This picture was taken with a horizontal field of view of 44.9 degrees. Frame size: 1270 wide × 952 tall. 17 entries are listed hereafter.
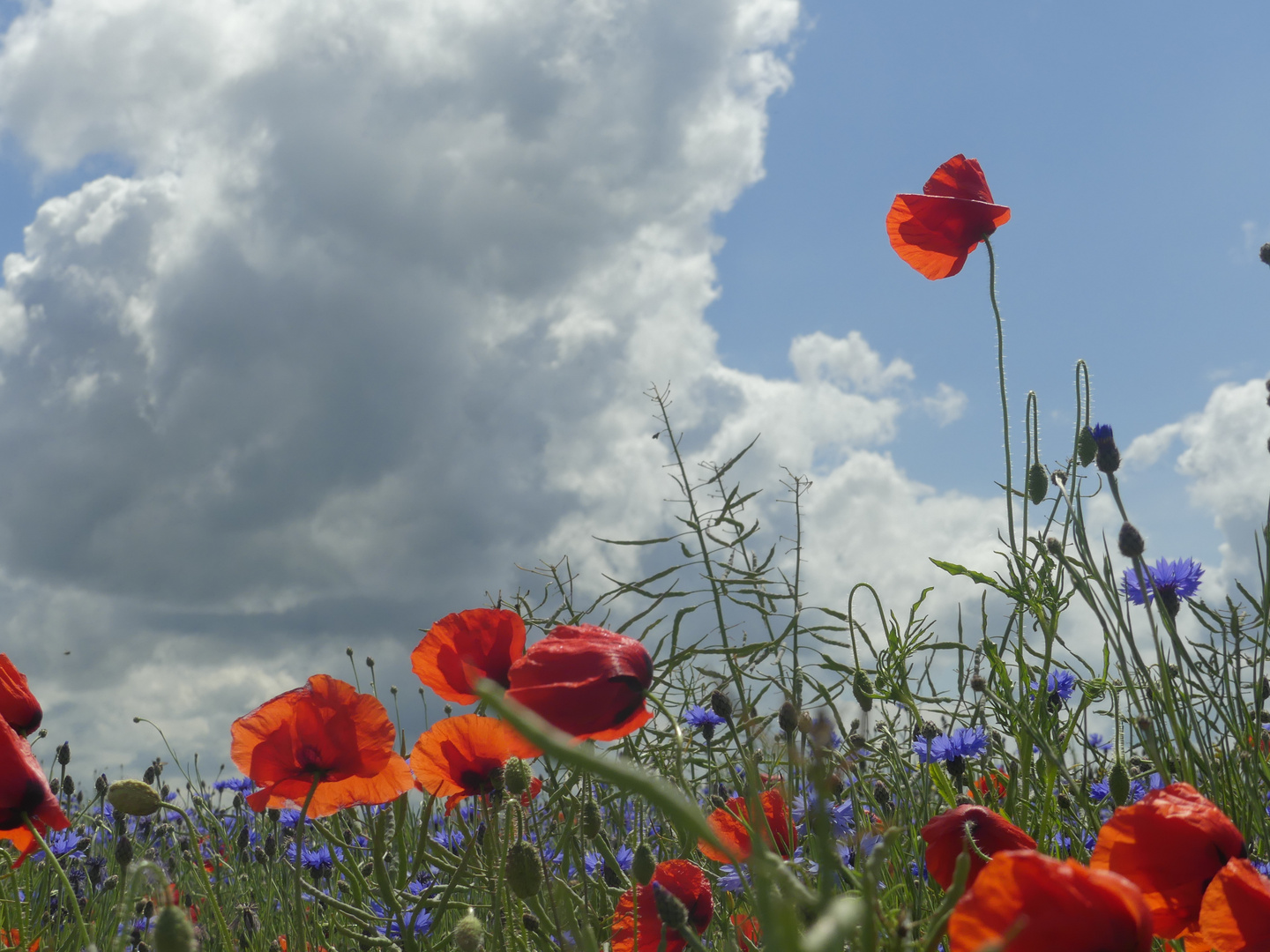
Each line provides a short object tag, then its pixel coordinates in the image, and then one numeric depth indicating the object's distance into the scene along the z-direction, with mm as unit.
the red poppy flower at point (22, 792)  630
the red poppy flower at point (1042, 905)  364
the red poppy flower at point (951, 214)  850
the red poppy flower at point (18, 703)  696
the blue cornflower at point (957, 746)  801
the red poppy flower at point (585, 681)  539
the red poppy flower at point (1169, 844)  505
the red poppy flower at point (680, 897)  648
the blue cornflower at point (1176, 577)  845
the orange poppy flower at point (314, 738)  669
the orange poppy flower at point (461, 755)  707
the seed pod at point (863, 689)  708
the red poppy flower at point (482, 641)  687
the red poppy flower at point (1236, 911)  483
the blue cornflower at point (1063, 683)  944
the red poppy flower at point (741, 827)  679
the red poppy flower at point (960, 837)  541
